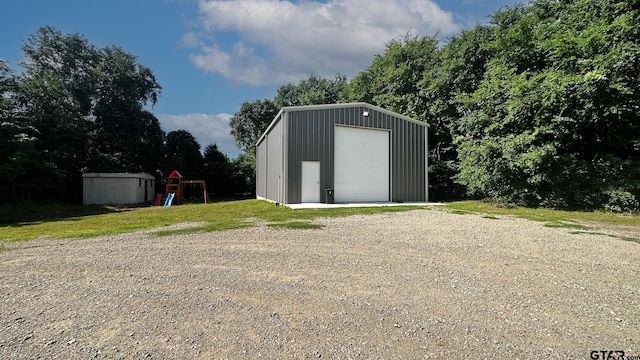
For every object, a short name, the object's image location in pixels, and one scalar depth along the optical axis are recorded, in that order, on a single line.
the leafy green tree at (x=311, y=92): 28.62
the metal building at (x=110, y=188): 18.46
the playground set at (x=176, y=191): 19.41
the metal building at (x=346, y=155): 12.62
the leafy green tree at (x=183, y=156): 24.81
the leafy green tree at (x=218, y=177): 25.22
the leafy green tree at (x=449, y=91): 17.72
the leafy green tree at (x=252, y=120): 30.92
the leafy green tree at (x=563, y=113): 10.52
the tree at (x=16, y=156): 14.59
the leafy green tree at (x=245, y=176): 25.28
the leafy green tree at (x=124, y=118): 22.50
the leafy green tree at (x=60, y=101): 18.25
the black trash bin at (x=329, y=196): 12.79
